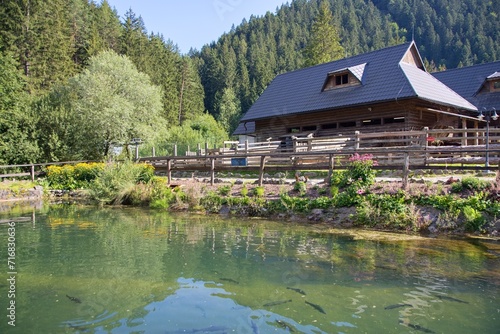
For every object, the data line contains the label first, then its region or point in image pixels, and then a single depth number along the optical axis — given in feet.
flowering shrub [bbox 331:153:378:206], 40.91
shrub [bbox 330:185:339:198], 42.28
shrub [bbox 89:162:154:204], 56.24
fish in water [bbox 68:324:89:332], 15.80
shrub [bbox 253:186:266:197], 47.65
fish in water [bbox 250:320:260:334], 15.77
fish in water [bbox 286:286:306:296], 20.03
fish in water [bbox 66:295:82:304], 18.83
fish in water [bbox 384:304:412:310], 17.95
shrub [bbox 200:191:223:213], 48.62
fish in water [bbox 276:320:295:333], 15.86
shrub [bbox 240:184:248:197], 48.54
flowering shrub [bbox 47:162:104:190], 70.64
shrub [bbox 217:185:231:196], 50.60
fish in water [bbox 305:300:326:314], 17.74
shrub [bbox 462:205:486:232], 33.40
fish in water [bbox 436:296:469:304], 18.66
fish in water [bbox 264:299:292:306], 18.66
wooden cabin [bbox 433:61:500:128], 90.76
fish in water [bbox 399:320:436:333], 15.70
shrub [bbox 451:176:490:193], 36.78
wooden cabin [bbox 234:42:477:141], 69.56
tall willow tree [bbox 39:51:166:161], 87.35
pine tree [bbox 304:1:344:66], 147.74
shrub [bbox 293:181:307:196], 45.46
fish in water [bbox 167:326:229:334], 15.80
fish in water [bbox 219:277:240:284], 22.08
